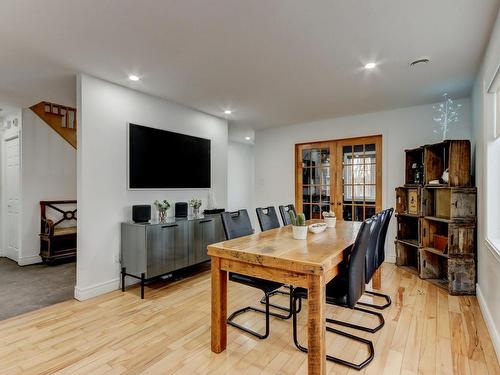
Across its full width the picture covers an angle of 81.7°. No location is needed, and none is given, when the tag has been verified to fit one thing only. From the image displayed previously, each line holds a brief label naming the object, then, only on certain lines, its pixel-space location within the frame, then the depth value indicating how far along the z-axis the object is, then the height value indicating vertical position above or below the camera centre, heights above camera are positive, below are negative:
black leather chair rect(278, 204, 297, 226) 3.53 -0.32
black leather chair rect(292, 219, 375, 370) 1.89 -0.68
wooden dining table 1.67 -0.51
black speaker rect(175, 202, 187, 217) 4.00 -0.31
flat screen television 3.63 +0.39
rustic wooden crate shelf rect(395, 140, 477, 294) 3.16 -0.37
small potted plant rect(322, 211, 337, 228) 3.13 -0.36
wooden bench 4.46 -0.71
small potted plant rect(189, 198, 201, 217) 4.20 -0.26
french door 4.84 +0.18
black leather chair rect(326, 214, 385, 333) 2.11 -0.55
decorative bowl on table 2.65 -0.38
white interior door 4.77 -0.15
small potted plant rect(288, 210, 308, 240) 2.35 -0.33
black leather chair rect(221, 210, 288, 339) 2.26 -0.74
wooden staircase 4.27 +1.04
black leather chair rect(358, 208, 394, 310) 2.33 -0.61
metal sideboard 3.21 -0.71
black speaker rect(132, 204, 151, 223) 3.47 -0.32
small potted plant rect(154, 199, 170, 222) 3.63 -0.26
